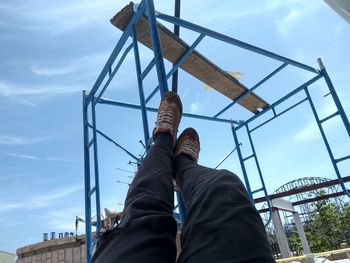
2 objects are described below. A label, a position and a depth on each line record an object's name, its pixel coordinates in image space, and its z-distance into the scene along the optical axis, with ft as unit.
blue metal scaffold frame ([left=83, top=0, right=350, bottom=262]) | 7.02
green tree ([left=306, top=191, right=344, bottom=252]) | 44.81
